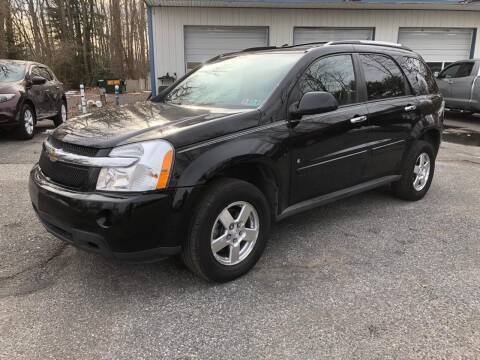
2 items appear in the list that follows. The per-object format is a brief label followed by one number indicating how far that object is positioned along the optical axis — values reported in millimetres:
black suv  2635
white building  13609
